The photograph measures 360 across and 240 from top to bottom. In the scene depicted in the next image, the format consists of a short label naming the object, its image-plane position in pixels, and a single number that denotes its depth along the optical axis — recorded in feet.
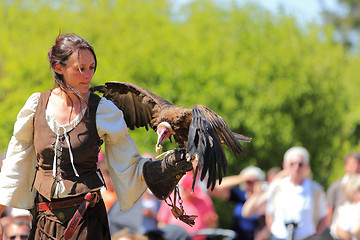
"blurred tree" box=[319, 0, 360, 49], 239.50
